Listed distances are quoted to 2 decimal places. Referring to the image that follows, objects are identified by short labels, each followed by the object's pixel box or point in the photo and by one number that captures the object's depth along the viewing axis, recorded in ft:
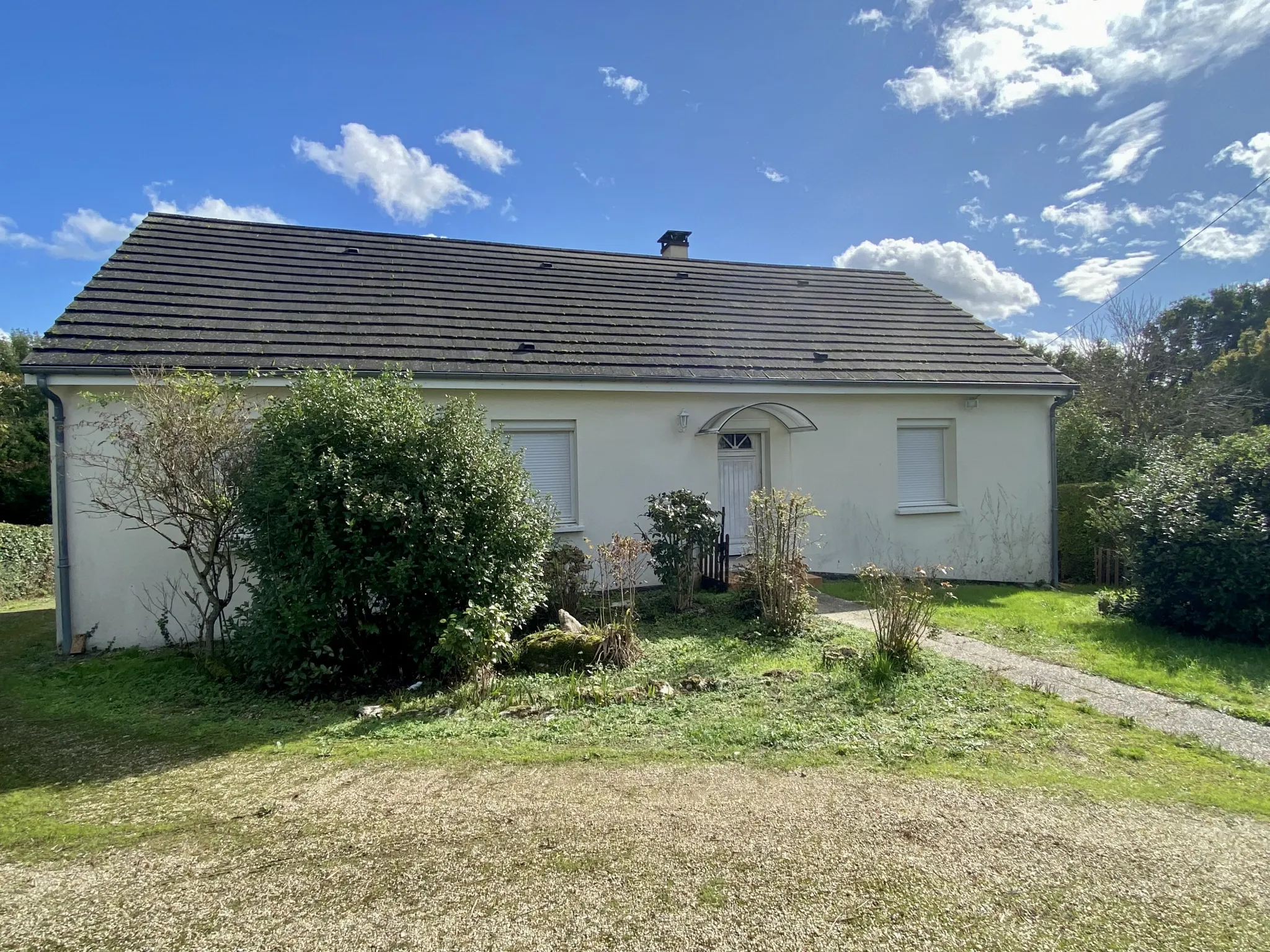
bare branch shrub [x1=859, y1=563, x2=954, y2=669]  20.26
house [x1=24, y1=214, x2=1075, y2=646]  27.84
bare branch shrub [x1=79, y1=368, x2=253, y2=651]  21.03
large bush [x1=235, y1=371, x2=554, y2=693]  19.42
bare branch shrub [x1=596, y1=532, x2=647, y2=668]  21.54
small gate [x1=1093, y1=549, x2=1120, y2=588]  41.86
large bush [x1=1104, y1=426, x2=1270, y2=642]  24.70
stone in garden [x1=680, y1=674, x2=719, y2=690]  19.32
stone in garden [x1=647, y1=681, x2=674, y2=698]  18.62
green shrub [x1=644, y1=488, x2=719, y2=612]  28.40
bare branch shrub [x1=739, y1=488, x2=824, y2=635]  25.18
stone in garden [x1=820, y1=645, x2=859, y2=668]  21.27
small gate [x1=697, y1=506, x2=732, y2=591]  31.27
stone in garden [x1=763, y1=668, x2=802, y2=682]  19.92
